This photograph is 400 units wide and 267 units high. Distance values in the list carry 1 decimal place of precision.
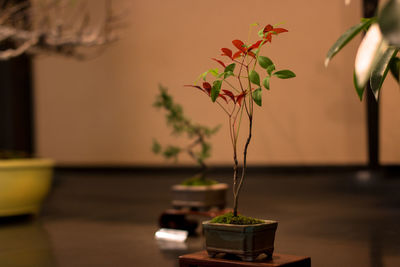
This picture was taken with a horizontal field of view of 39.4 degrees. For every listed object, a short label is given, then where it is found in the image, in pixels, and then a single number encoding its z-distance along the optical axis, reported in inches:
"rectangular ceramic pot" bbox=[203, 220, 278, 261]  64.2
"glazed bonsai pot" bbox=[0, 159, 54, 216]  135.6
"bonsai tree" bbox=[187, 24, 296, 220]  63.3
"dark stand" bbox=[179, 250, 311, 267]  63.2
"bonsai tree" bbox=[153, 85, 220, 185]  115.6
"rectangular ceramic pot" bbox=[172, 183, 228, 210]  110.8
